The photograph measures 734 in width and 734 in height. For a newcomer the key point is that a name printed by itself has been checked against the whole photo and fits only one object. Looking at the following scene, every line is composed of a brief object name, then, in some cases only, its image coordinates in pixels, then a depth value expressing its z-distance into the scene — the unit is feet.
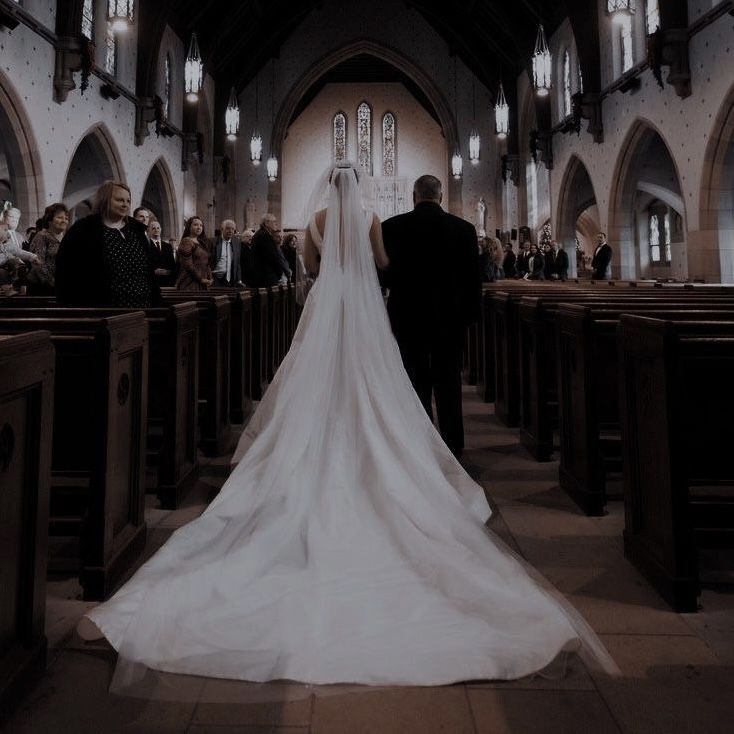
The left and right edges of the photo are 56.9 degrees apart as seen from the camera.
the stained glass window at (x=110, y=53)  39.95
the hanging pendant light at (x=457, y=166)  59.06
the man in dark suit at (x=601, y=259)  37.96
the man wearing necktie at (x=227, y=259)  26.18
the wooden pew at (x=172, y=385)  10.09
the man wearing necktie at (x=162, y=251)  24.47
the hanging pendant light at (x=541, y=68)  39.34
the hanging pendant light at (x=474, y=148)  55.72
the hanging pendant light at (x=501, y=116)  49.93
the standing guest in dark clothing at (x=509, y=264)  51.90
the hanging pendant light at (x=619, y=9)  30.91
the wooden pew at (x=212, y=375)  13.10
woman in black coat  10.63
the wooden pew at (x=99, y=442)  7.26
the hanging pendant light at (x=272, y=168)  59.98
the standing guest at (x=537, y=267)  45.72
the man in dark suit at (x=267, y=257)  24.43
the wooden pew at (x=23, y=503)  5.12
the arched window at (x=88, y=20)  37.03
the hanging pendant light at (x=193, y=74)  40.19
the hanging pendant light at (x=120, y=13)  31.35
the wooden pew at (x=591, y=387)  9.73
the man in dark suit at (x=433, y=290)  11.80
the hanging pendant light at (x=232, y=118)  50.44
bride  5.62
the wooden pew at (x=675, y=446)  6.89
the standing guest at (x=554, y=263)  46.26
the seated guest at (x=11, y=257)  18.71
